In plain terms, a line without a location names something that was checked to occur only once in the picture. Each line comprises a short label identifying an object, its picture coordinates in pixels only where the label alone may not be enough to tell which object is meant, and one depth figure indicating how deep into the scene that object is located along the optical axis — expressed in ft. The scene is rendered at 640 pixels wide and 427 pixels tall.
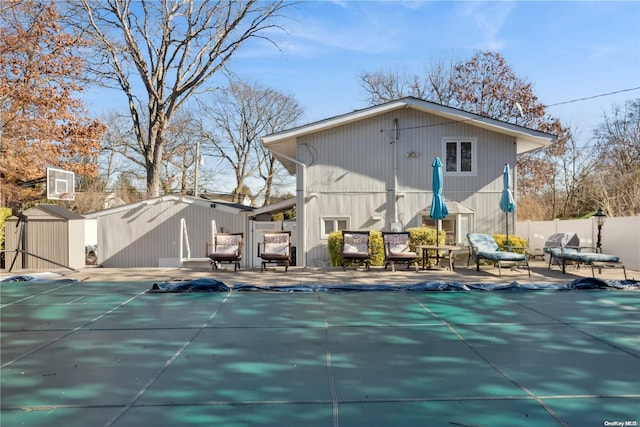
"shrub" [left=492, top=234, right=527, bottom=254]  41.09
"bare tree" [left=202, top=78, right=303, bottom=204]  111.14
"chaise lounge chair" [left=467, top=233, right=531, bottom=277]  32.39
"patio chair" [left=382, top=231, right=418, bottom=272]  35.50
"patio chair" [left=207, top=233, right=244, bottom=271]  36.70
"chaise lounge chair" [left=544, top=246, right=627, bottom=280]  30.27
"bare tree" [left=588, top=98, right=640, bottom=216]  59.77
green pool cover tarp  9.89
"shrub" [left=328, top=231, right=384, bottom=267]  40.37
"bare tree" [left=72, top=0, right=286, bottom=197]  65.31
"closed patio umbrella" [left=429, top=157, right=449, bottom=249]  36.68
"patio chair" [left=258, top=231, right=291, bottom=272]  36.94
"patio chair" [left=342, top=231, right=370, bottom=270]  36.45
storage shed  40.52
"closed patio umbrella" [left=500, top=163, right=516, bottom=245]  36.81
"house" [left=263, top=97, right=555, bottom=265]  43.83
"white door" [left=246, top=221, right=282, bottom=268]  52.54
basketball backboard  43.29
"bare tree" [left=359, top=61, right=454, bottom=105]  92.12
